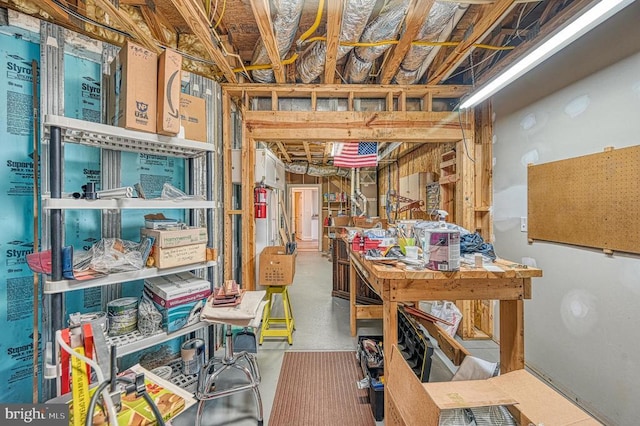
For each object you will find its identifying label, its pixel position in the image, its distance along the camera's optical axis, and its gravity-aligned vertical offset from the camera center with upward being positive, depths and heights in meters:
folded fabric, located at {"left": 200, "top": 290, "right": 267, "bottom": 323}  1.72 -0.65
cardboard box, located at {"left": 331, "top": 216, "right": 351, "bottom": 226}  5.74 -0.19
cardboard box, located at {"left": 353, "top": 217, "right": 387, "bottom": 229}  4.30 -0.16
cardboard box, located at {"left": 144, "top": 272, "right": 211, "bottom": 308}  1.71 -0.51
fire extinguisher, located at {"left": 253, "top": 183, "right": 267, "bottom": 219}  3.14 +0.12
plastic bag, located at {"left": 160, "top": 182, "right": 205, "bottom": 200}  1.82 +0.13
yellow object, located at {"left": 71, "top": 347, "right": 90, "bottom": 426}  1.08 -0.73
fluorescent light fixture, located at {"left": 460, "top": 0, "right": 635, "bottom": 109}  1.29 +0.99
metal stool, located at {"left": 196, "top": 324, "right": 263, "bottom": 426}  1.70 -1.15
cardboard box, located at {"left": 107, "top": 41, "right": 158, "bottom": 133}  1.50 +0.72
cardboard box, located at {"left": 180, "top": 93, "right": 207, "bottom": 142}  1.96 +0.72
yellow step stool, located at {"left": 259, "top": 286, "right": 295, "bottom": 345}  2.88 -1.23
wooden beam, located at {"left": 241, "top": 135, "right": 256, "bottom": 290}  2.97 +0.02
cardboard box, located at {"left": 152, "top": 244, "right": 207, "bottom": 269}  1.66 -0.28
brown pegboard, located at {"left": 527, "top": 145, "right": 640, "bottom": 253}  1.60 +0.08
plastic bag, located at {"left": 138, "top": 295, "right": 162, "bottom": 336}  1.68 -0.68
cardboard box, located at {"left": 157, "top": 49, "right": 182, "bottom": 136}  1.59 +0.73
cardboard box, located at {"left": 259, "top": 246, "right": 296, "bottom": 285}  2.82 -0.60
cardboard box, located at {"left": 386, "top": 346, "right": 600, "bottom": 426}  1.05 -0.81
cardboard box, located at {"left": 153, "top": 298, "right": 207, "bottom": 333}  1.69 -0.67
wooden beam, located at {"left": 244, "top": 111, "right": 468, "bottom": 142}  3.00 +0.98
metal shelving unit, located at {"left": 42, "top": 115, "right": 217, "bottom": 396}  1.33 +0.06
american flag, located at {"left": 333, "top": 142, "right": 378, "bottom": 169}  4.38 +0.94
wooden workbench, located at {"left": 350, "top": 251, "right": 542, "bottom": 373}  1.43 -0.44
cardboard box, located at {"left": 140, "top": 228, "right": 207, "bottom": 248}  1.67 -0.15
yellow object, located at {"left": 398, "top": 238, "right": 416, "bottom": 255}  1.94 -0.22
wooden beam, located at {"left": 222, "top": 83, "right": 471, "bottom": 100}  2.95 +1.36
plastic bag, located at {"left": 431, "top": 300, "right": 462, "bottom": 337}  2.96 -1.17
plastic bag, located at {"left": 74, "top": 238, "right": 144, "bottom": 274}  1.53 -0.27
